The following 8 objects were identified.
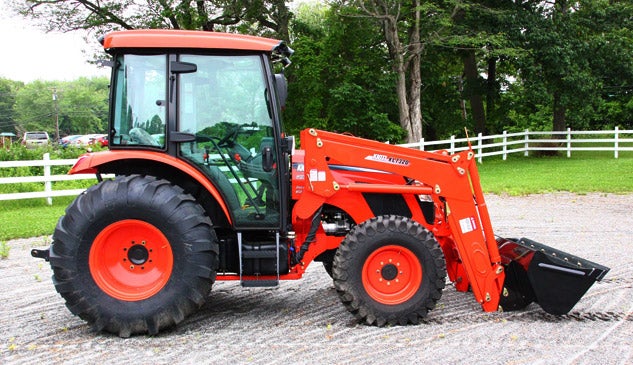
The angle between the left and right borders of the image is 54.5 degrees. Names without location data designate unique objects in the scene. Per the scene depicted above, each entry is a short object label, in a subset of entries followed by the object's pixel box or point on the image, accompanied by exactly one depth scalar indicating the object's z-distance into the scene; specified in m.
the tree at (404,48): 21.52
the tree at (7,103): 73.25
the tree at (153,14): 21.94
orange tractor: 4.59
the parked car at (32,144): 16.42
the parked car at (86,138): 41.38
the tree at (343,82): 23.27
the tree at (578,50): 22.66
